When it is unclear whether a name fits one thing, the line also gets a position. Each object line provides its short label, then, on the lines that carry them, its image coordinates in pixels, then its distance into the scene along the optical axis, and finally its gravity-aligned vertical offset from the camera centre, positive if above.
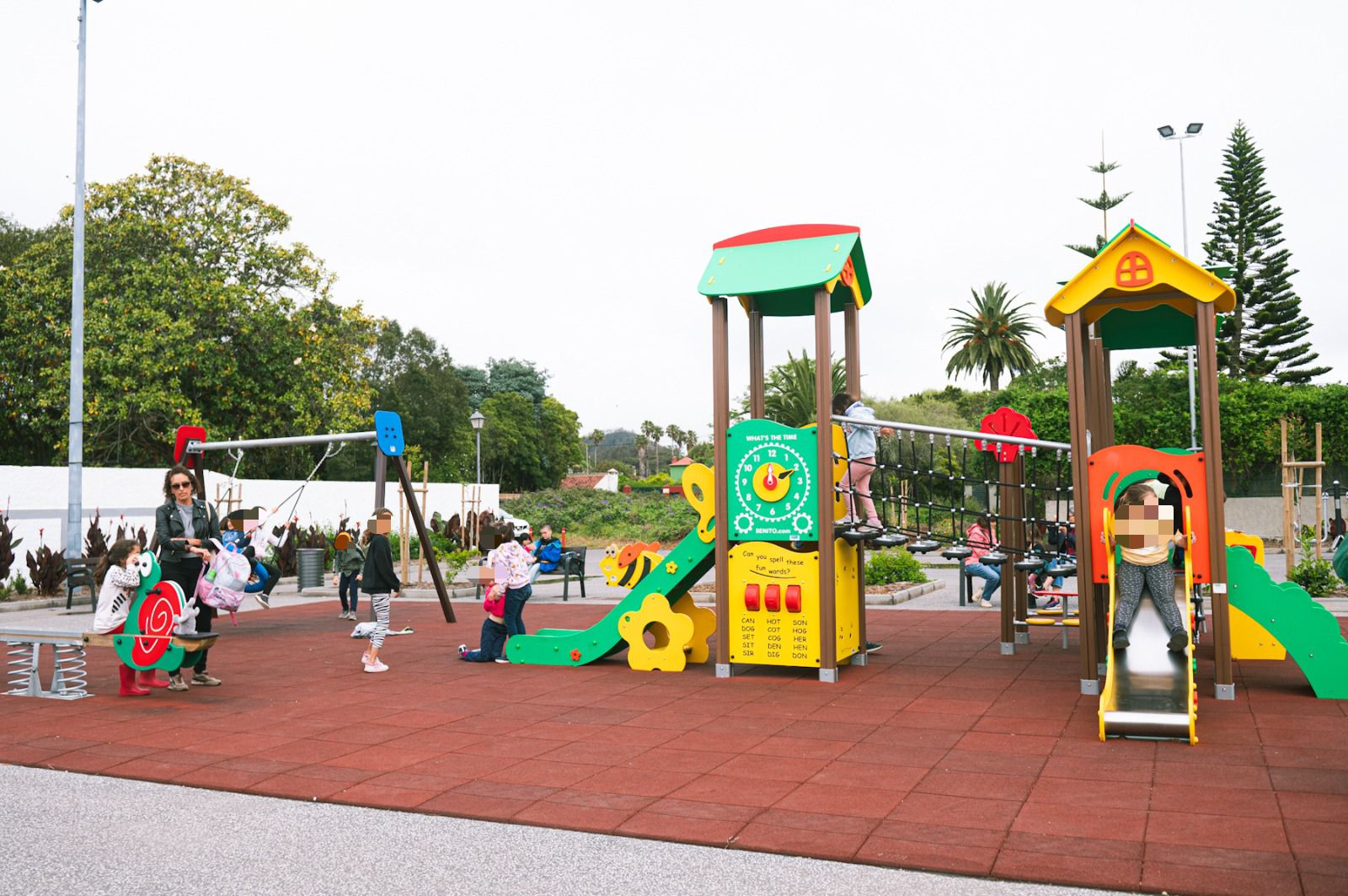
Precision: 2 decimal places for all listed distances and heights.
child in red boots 8.30 -0.57
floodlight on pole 26.66 +9.44
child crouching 10.21 -1.13
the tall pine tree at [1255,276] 40.69 +8.80
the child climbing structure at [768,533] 8.84 -0.18
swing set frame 12.92 +0.79
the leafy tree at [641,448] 114.19 +7.12
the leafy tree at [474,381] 75.50 +9.51
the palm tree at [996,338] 54.53 +8.84
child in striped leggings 9.55 -0.56
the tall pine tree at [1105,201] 44.72 +12.85
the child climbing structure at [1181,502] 7.54 +0.03
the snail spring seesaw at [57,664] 8.22 -1.18
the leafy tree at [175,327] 25.42 +4.74
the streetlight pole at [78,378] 17.70 +2.39
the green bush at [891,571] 17.78 -1.00
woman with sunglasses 9.02 -0.13
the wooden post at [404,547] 17.89 -0.56
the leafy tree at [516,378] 76.75 +9.83
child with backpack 13.43 -0.72
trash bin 19.44 -0.90
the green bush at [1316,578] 13.92 -0.92
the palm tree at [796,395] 33.50 +3.83
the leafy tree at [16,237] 33.00 +8.78
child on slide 7.32 -0.48
